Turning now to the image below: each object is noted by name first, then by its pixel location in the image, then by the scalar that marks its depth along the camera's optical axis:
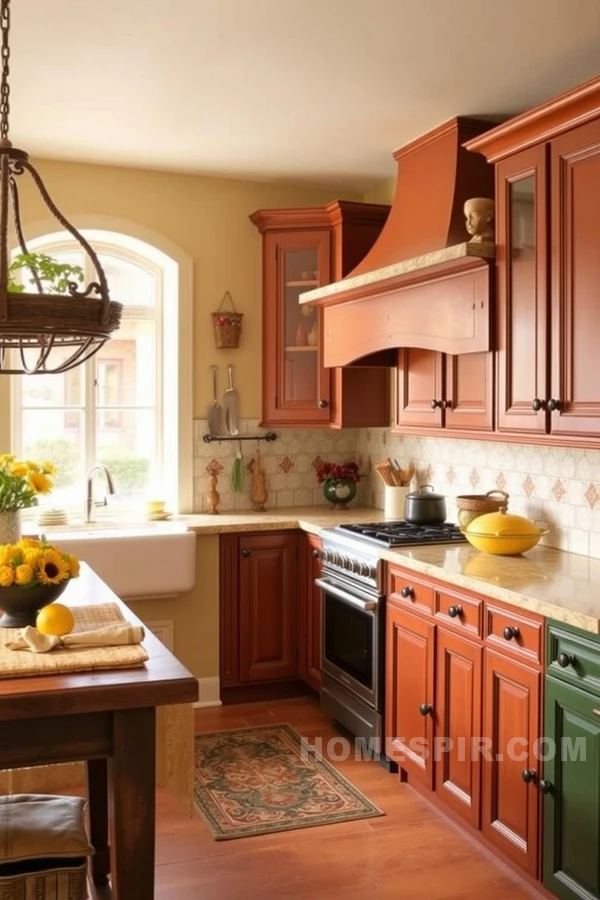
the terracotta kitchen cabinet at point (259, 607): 4.64
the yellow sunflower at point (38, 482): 2.84
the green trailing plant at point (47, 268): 2.15
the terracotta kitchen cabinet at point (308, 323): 4.80
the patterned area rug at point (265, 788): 3.40
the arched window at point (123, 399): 4.89
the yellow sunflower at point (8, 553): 2.35
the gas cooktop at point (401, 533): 3.78
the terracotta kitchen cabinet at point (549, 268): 2.95
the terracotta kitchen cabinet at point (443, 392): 3.59
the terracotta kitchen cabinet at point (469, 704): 2.82
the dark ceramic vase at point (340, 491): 5.01
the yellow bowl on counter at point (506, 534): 3.43
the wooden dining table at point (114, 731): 1.97
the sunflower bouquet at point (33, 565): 2.34
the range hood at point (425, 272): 3.50
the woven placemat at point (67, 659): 2.08
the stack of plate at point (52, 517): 4.57
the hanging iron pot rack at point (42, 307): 1.96
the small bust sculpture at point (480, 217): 3.49
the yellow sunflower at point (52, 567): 2.36
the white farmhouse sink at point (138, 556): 4.30
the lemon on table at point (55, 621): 2.27
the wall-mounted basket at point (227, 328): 4.96
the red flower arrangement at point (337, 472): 5.07
